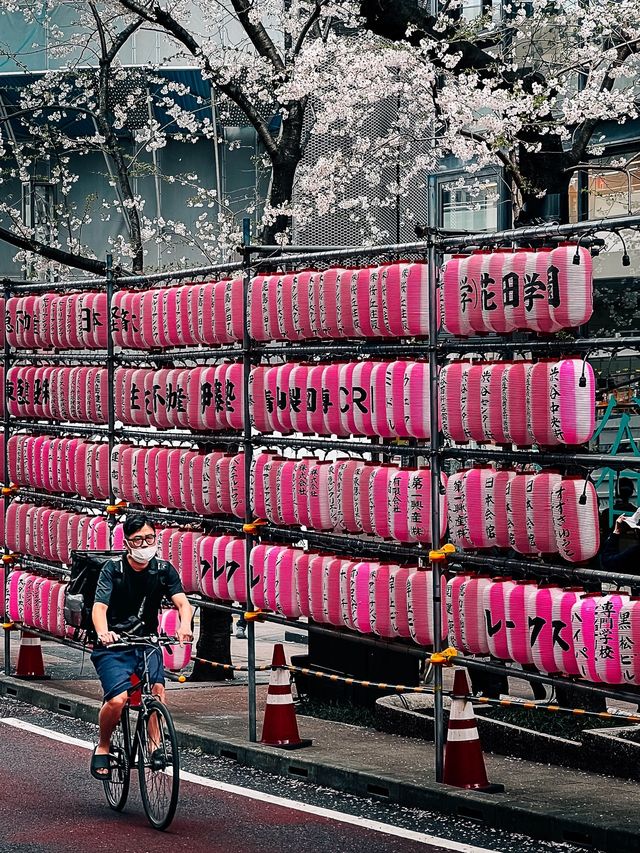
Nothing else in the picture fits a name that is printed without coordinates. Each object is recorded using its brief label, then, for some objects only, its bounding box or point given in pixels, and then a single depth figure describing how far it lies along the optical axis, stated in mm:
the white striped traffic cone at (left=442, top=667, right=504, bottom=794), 10586
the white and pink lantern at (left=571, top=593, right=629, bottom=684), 9516
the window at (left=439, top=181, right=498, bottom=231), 25344
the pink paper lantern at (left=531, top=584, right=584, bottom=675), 9945
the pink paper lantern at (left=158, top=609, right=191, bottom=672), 14055
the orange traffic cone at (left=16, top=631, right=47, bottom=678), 16703
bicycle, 9828
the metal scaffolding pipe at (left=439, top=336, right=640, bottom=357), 9508
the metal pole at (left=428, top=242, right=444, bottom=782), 10945
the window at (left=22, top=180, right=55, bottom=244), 30062
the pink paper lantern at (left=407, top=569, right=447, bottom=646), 11141
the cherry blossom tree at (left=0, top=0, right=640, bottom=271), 14570
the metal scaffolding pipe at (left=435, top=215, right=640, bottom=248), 9180
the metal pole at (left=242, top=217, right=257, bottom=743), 12992
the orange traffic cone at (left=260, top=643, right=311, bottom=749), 12320
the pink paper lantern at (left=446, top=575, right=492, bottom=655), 10625
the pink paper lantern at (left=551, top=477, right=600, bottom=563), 9859
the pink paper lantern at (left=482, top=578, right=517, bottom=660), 10406
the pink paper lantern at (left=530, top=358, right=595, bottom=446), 9852
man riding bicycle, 10430
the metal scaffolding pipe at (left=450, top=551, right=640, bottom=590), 9414
